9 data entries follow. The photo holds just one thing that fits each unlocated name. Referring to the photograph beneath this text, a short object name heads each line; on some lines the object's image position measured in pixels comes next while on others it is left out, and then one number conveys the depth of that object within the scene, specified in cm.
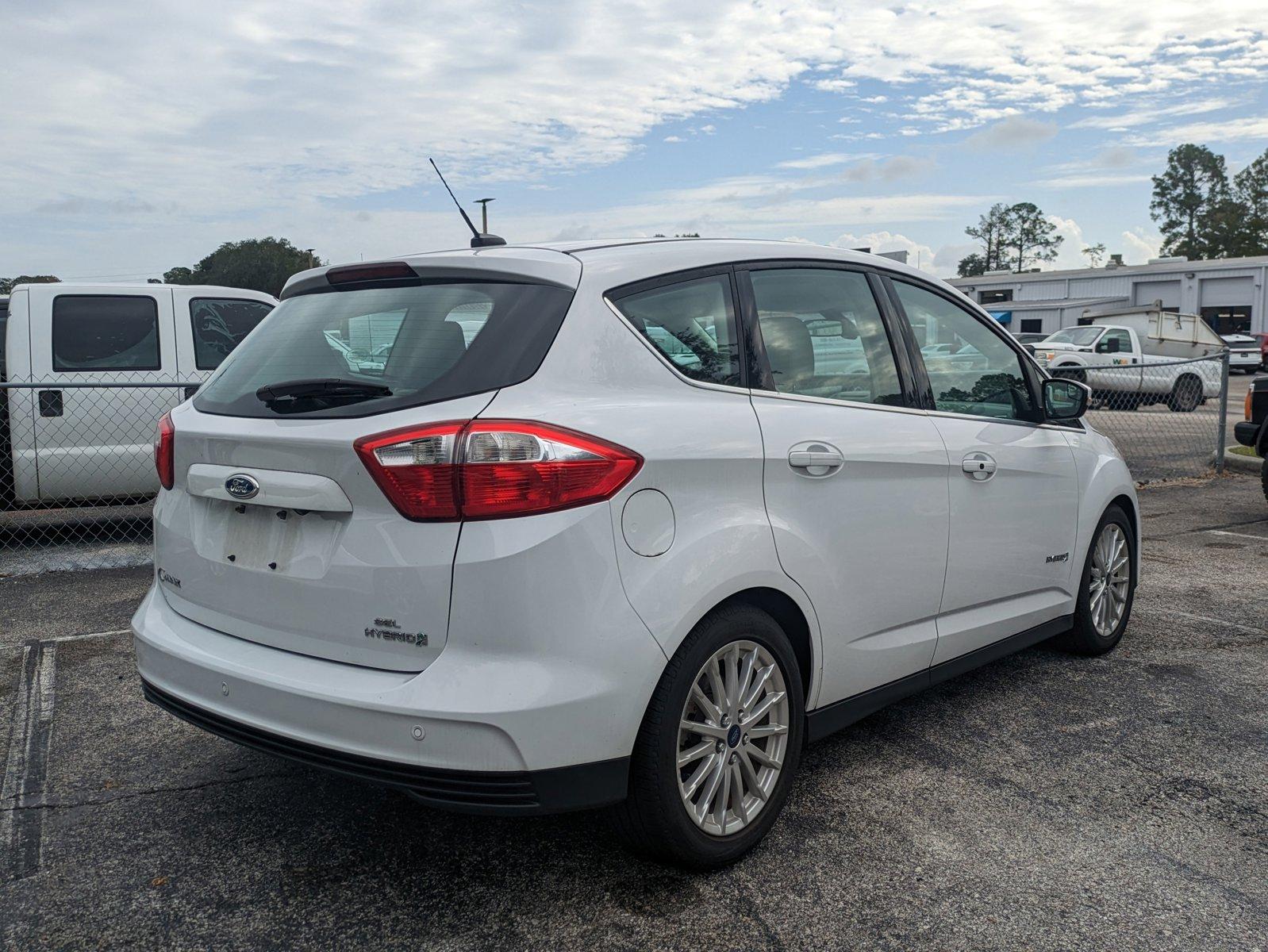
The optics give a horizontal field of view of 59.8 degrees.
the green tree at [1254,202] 9156
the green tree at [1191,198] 9769
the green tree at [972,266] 12219
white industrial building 5169
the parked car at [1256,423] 910
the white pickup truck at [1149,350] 1730
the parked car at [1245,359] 3844
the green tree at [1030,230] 11862
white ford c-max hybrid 249
